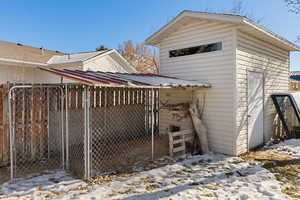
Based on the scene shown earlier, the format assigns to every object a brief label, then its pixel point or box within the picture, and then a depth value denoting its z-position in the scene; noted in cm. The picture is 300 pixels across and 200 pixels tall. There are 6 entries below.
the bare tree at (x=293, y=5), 756
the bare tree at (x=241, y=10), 1378
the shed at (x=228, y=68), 545
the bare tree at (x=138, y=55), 2376
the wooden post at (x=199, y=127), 575
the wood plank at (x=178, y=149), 541
